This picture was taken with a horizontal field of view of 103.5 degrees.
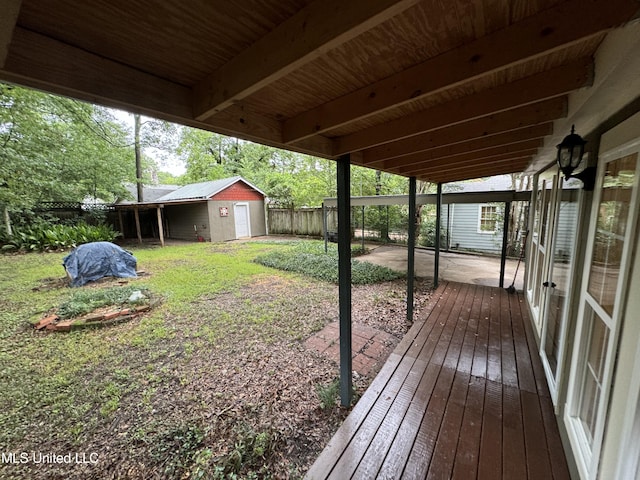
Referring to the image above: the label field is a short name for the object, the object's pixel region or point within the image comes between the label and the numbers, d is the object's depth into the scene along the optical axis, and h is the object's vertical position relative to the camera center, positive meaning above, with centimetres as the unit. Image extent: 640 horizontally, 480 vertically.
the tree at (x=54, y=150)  693 +218
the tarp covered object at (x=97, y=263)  575 -120
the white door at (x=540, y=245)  287 -53
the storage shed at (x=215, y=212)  1226 -7
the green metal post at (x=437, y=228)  487 -43
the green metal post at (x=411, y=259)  388 -82
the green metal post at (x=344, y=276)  211 -59
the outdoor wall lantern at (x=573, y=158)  166 +32
